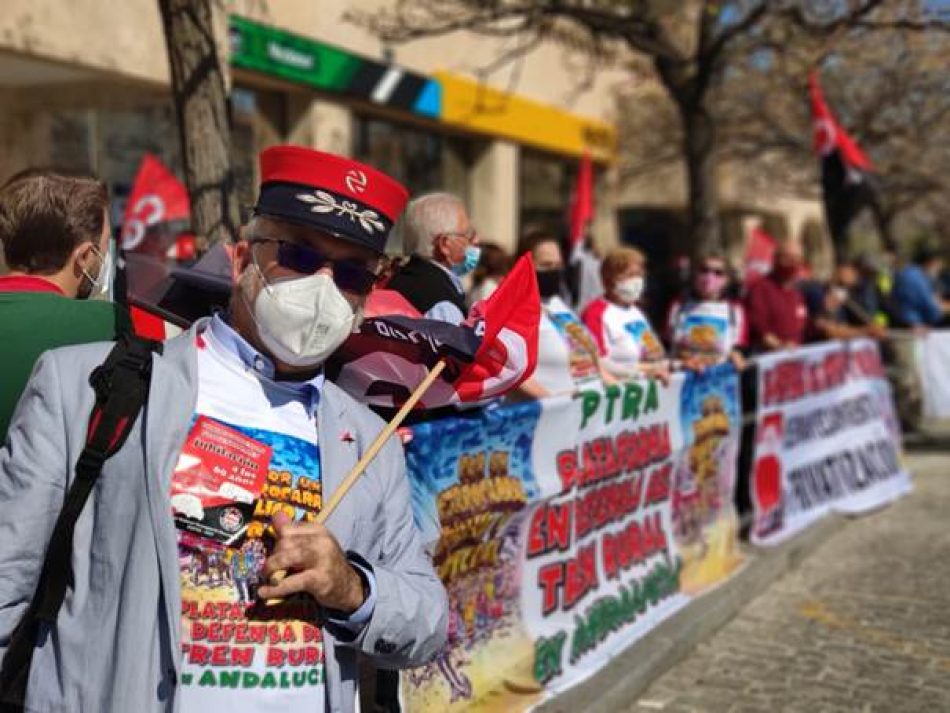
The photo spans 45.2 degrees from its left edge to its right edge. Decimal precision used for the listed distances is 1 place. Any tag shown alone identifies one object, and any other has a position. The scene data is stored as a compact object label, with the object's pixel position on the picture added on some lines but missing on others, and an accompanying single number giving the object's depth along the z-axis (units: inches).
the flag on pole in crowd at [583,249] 400.2
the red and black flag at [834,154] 448.5
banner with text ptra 157.9
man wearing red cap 80.1
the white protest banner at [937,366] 472.7
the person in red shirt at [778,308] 361.1
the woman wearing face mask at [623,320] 249.3
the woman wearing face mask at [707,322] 301.7
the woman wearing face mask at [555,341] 210.1
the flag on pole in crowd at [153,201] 321.7
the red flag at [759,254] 524.7
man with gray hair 162.1
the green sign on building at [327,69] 451.8
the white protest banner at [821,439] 299.3
